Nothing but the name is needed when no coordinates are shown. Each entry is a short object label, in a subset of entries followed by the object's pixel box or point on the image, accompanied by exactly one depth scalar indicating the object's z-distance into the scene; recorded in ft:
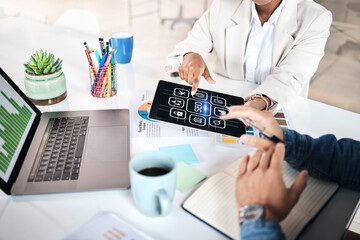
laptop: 2.50
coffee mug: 2.10
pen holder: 3.68
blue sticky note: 2.86
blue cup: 4.49
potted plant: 3.42
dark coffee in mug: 2.27
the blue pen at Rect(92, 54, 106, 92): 3.66
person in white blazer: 3.96
